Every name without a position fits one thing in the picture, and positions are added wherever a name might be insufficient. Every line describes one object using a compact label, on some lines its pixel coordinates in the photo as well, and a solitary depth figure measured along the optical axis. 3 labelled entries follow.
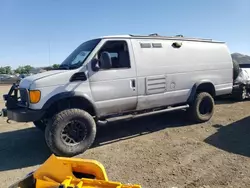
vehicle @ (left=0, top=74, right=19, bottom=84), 28.76
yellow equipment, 1.93
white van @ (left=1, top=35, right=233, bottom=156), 3.52
